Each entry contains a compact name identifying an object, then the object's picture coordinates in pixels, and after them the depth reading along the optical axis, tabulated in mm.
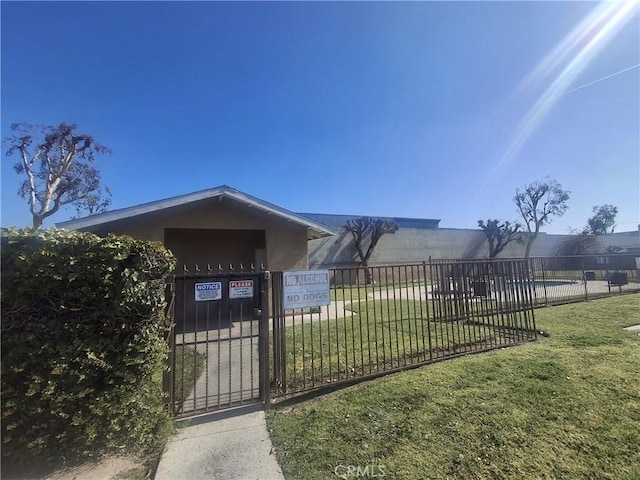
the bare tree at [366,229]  29953
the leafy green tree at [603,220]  52406
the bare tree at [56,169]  24031
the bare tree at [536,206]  39312
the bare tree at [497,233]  37000
